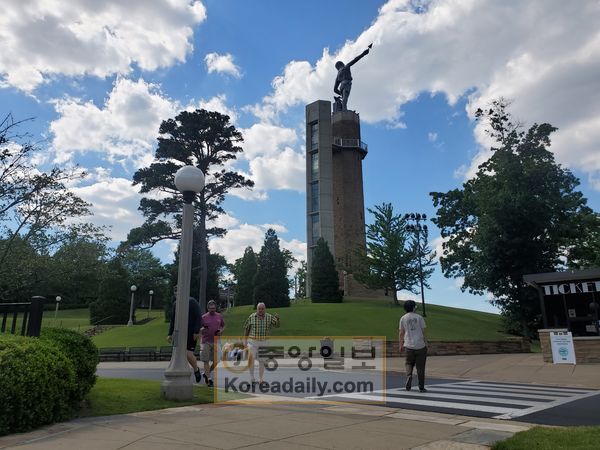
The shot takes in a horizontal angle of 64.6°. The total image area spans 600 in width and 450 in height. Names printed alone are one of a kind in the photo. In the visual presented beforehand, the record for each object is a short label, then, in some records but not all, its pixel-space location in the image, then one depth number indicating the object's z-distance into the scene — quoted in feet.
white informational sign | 57.77
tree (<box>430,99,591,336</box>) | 116.06
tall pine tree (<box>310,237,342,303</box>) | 173.78
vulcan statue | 226.17
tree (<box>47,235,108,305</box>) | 55.01
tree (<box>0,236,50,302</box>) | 48.70
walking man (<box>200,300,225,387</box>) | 33.19
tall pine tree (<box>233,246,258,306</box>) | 215.08
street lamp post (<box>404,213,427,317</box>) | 143.67
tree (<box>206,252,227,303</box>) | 153.17
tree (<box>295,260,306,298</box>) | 295.69
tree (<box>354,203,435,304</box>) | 156.04
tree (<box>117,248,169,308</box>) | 265.13
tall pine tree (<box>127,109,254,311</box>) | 114.11
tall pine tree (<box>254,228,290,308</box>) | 161.68
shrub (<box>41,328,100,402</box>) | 21.07
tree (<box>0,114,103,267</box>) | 41.98
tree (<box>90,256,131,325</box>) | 172.35
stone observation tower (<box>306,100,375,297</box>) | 198.29
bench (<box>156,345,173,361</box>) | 77.71
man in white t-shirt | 30.35
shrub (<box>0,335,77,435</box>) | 16.35
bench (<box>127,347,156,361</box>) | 78.05
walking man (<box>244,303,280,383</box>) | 31.86
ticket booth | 58.39
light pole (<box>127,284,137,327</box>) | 155.53
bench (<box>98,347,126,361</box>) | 79.93
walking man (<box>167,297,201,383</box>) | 28.19
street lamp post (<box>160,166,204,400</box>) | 24.76
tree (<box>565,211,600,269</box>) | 126.62
